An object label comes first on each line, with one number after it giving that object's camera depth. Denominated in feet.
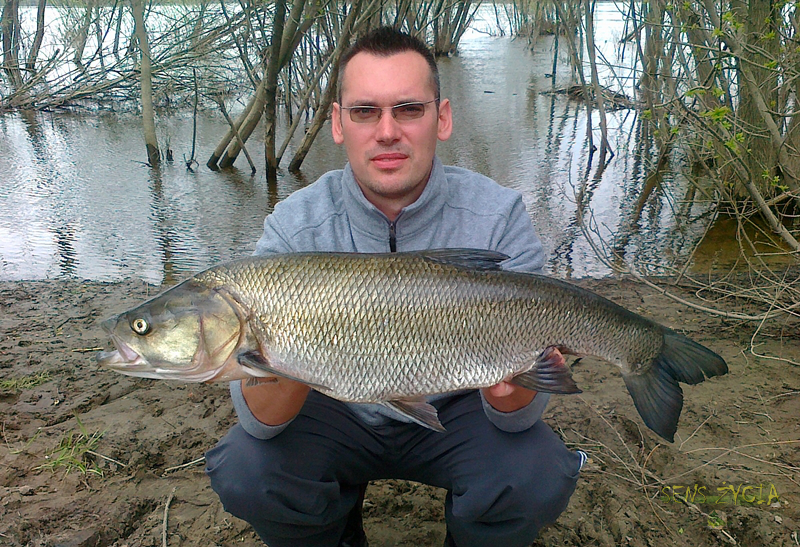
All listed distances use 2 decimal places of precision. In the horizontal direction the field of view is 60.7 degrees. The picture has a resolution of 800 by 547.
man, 6.97
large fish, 6.40
